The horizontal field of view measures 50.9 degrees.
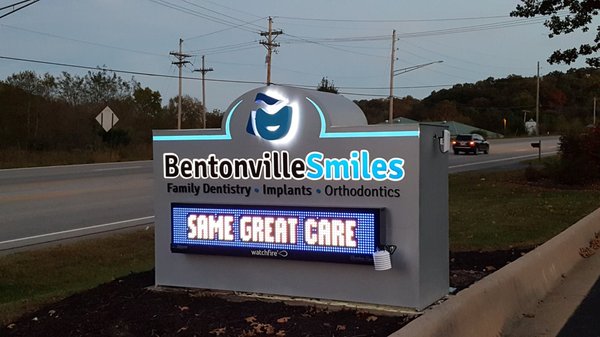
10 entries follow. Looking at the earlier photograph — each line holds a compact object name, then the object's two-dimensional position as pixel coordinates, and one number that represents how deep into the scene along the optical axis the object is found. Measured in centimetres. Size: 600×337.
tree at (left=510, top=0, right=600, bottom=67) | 1778
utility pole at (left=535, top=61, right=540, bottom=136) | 9678
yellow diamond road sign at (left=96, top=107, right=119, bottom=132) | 4088
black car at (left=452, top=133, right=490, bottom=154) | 4778
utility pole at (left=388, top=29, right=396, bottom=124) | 5717
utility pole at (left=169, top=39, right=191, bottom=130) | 6088
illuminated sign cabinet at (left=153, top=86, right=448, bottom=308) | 544
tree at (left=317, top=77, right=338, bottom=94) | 6762
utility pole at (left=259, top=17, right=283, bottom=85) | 5299
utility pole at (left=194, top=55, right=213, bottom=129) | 6514
